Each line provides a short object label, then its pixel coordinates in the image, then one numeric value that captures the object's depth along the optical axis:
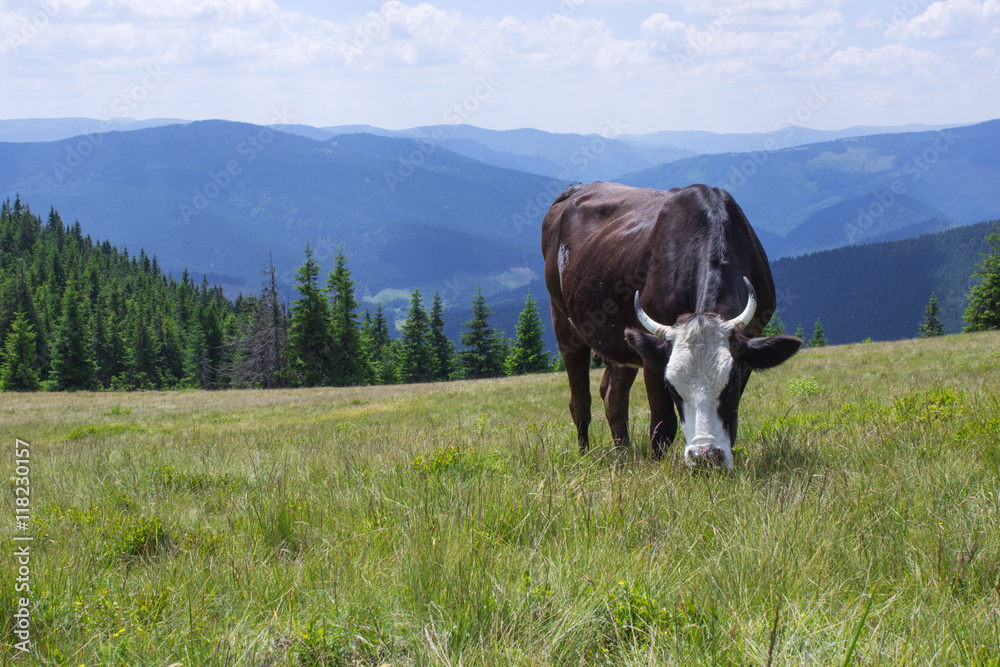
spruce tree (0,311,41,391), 82.06
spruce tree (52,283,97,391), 79.62
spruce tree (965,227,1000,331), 56.47
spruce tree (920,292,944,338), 75.19
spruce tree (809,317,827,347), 81.06
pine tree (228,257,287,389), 64.19
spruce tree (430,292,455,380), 76.19
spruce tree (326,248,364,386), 61.34
